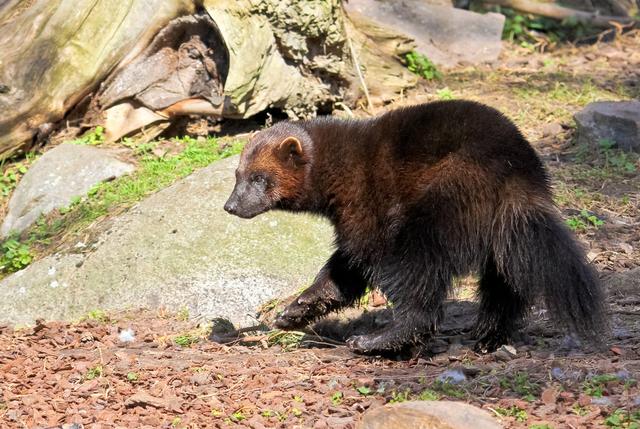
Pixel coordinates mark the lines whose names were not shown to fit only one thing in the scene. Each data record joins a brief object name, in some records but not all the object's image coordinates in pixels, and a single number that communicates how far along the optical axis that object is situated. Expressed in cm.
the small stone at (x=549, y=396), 888
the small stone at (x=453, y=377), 987
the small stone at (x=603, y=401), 873
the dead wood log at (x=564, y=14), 2661
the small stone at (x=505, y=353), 1080
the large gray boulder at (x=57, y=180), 1789
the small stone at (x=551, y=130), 1942
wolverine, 1055
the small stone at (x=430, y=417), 787
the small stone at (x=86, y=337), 1302
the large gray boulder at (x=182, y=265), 1448
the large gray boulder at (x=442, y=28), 2428
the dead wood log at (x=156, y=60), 1858
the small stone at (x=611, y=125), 1802
